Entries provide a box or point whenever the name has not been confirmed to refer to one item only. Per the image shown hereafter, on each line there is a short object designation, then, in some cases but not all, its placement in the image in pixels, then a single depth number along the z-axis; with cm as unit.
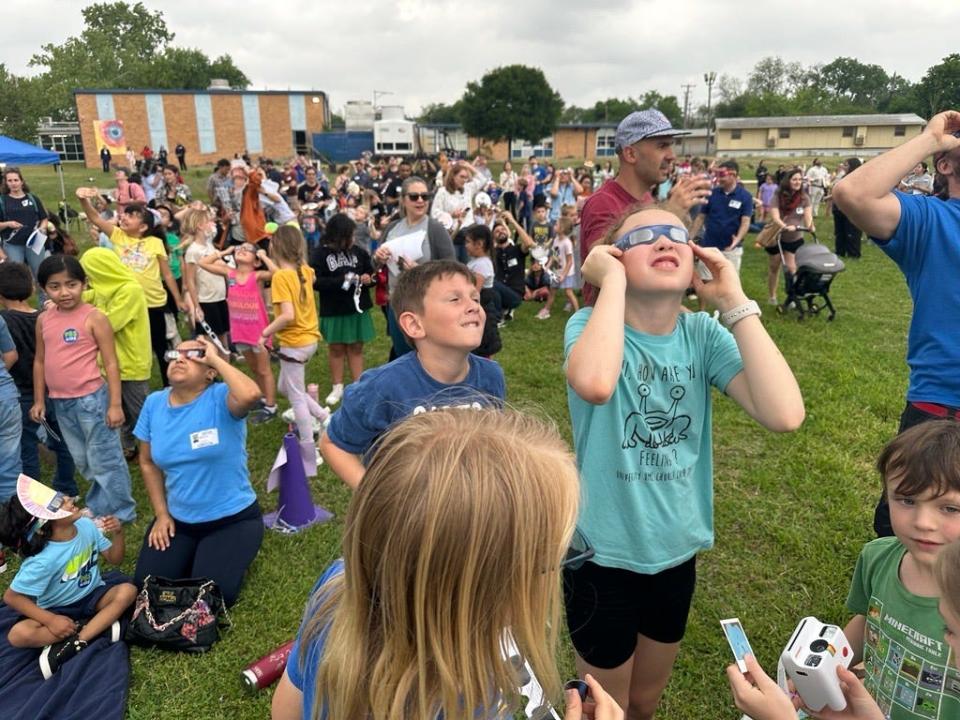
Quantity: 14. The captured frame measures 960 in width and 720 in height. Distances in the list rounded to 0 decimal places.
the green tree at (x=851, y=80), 9338
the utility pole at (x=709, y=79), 5162
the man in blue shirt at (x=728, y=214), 844
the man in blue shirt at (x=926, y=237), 221
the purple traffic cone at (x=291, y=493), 423
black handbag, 319
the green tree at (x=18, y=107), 4075
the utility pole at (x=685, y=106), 6974
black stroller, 803
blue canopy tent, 1185
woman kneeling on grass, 349
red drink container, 291
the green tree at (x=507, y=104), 5938
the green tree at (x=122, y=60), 6950
